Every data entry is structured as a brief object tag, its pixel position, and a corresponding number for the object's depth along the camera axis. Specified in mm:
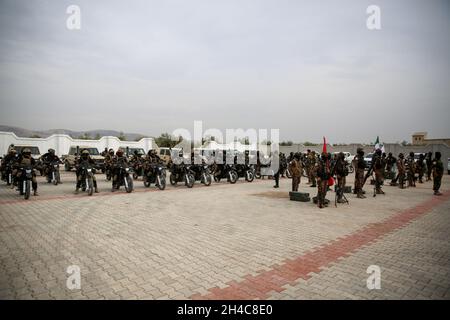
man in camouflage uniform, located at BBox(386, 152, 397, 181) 18531
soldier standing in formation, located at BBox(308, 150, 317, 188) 15700
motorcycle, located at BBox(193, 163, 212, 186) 15359
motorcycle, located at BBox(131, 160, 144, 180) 15356
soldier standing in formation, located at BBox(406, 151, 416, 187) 16219
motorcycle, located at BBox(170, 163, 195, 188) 14518
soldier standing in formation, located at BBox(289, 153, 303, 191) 11895
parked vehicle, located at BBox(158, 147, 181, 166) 27922
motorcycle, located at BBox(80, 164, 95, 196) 11289
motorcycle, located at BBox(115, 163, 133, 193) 12331
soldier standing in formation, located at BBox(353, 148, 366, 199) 11391
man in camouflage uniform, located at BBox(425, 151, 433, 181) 16078
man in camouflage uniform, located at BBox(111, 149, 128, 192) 12578
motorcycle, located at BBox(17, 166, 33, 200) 10055
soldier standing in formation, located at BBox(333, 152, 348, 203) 10293
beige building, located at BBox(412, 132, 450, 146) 75625
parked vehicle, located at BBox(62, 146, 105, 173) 23031
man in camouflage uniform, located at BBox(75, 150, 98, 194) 11422
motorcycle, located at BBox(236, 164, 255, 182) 18172
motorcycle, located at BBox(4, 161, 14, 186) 13867
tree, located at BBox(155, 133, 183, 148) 65000
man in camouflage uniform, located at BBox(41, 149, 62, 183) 14797
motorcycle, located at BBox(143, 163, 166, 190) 13523
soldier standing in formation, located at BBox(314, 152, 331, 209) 9305
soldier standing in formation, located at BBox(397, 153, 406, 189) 14922
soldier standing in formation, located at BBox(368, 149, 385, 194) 12352
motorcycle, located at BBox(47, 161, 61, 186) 14705
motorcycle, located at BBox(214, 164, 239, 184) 17125
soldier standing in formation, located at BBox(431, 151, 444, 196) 12281
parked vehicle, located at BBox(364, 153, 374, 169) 26914
